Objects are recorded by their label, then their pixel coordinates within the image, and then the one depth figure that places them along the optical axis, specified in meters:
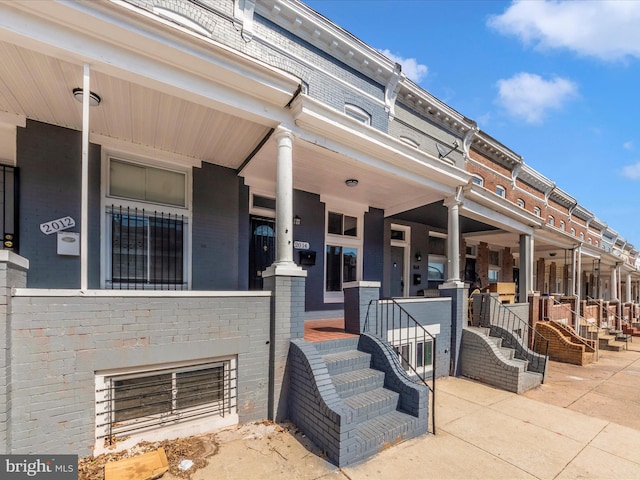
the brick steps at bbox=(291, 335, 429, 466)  3.43
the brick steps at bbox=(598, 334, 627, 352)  11.48
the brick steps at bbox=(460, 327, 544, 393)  6.06
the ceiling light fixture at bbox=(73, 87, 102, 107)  3.91
